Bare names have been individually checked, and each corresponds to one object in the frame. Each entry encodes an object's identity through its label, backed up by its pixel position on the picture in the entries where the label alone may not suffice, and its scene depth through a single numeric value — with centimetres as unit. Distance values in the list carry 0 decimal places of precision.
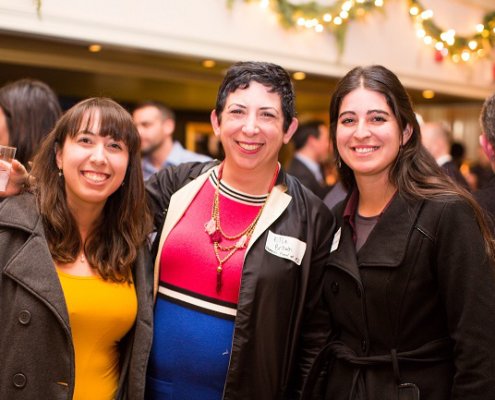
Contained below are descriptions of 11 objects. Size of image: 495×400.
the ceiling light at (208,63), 522
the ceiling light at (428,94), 683
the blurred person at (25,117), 267
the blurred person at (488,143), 230
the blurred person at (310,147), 603
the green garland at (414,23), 530
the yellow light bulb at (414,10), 613
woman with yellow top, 189
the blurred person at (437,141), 511
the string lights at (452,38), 619
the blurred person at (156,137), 529
